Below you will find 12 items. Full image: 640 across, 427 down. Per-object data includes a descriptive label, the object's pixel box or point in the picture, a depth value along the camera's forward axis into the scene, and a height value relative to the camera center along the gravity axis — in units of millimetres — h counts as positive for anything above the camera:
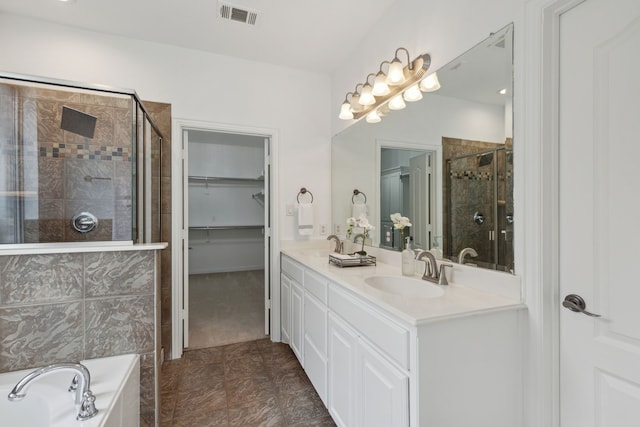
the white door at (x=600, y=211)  972 +5
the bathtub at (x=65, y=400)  1124 -762
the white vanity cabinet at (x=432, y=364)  1051 -596
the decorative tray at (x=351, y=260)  2002 -331
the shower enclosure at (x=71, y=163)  1588 +303
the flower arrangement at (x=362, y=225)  2213 -97
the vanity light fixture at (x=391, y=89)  1799 +851
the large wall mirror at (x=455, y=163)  1353 +291
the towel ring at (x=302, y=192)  2865 +197
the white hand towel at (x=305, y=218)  2771 -54
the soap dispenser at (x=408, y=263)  1762 -302
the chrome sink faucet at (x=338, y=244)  2547 -276
